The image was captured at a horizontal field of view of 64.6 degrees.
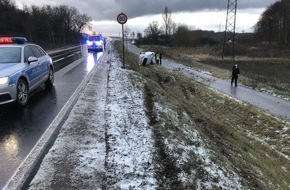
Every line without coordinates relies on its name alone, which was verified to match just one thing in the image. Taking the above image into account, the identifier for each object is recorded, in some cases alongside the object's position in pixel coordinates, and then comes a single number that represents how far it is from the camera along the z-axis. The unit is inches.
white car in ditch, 846.1
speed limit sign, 448.1
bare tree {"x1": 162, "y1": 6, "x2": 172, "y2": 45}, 2889.8
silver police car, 220.9
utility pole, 1360.6
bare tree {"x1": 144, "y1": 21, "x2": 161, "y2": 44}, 2770.5
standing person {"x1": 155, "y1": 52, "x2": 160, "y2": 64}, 978.3
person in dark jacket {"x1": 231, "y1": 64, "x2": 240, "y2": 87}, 619.6
